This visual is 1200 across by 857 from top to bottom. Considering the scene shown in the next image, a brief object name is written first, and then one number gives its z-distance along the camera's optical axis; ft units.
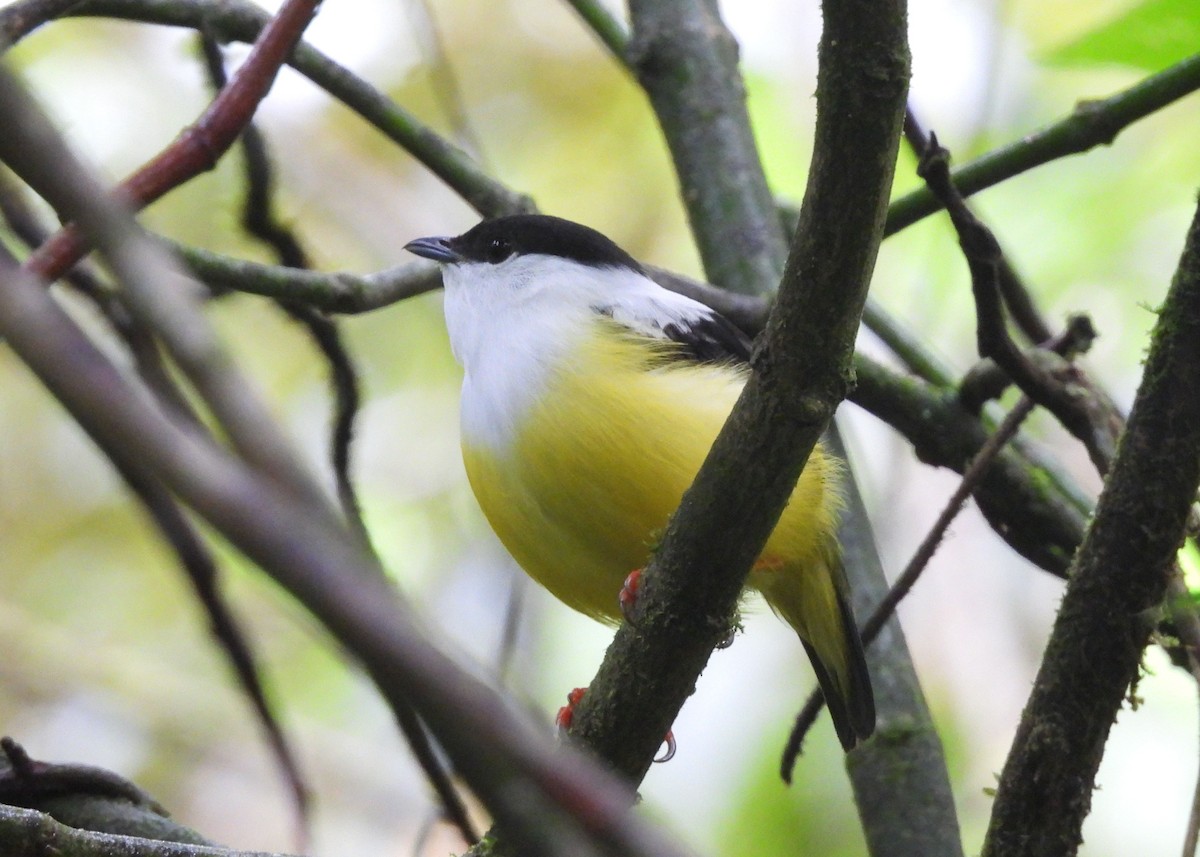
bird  22.82
